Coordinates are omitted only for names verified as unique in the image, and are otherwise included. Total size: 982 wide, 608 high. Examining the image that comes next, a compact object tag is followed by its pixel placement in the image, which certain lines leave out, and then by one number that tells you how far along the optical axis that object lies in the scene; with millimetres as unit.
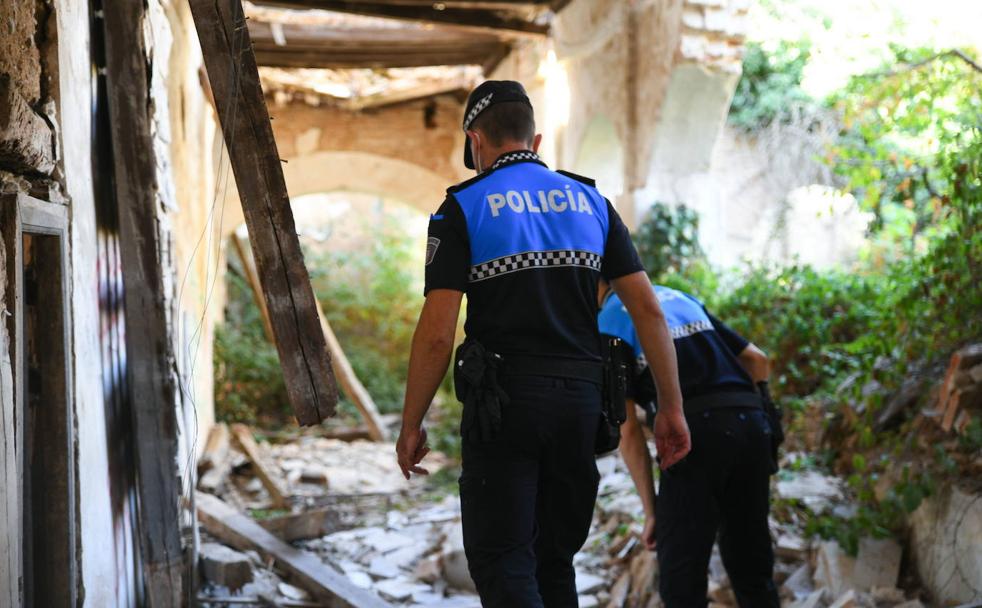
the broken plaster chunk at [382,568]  5332
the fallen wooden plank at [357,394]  10977
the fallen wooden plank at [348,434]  10828
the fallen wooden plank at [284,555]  4512
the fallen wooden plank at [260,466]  7098
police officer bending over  3162
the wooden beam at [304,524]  5645
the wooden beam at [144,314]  3275
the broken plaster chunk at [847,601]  3609
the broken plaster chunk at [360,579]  5102
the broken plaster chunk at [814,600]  3844
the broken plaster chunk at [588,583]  4657
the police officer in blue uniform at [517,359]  2537
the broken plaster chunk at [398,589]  4949
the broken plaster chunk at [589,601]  4500
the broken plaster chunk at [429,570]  5156
